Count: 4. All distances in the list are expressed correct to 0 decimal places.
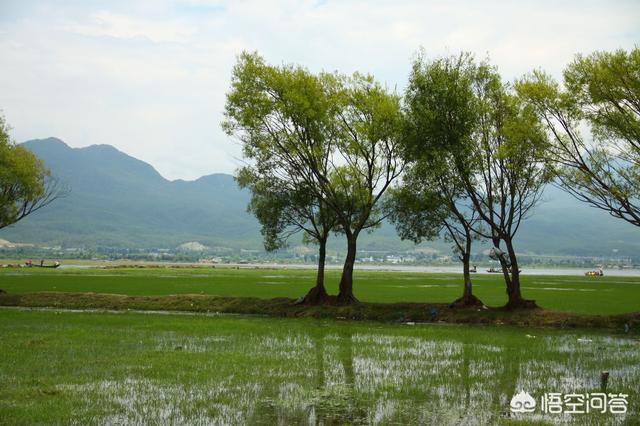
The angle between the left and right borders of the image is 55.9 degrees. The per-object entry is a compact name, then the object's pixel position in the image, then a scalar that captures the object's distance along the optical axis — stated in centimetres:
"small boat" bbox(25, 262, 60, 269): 13625
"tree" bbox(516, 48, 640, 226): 3662
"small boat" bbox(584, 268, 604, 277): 14120
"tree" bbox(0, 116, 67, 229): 6169
